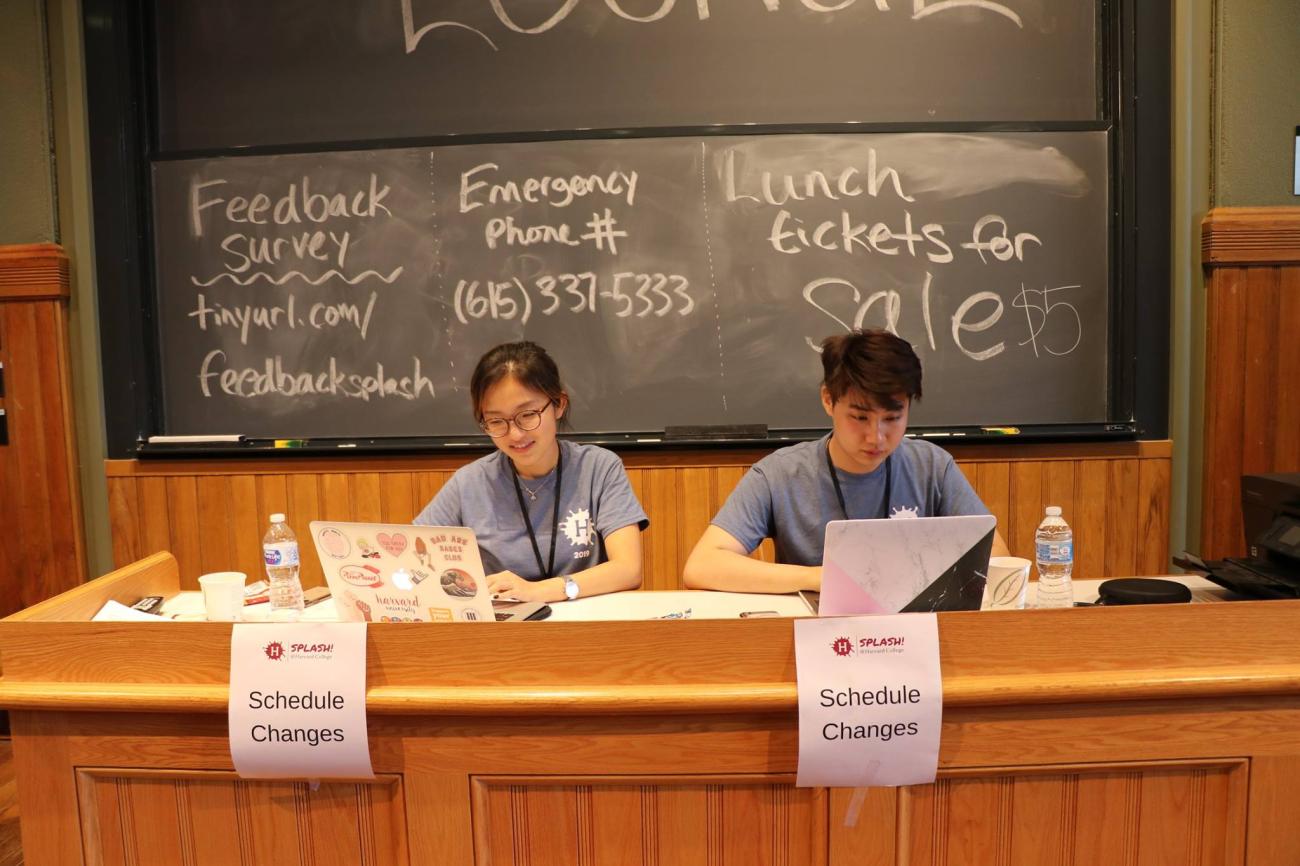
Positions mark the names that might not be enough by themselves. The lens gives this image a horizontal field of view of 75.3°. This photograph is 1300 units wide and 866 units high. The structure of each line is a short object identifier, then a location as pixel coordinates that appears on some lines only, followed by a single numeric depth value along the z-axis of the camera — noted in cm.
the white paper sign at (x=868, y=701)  107
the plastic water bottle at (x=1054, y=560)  142
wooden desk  111
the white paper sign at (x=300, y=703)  110
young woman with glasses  177
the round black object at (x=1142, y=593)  138
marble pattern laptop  111
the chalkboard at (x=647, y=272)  258
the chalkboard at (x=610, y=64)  256
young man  165
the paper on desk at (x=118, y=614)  144
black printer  141
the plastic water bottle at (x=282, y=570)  147
